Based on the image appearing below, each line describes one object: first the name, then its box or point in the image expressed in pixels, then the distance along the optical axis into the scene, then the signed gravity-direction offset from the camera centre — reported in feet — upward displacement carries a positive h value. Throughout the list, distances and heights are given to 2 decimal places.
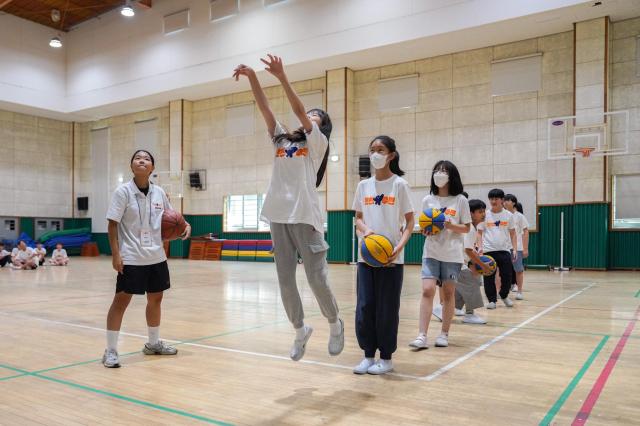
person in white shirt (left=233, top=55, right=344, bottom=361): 10.16 -0.02
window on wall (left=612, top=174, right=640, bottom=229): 42.75 +0.63
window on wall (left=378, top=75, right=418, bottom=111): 51.95 +11.91
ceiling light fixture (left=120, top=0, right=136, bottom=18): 52.31 +20.06
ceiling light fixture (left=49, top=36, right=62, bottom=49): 63.62 +20.44
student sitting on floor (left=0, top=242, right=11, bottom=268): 47.52 -4.73
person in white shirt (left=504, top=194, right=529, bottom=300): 25.39 -1.66
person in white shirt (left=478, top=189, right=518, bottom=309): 21.79 -1.47
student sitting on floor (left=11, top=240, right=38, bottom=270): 45.70 -4.71
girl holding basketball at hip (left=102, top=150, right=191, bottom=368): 12.10 -0.95
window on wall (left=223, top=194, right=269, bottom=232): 62.44 -0.67
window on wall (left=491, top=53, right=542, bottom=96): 46.06 +12.28
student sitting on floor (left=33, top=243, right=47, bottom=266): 47.49 -4.49
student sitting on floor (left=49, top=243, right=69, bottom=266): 51.49 -5.26
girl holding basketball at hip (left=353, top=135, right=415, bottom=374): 10.91 -1.35
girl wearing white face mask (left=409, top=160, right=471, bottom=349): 13.87 -1.14
